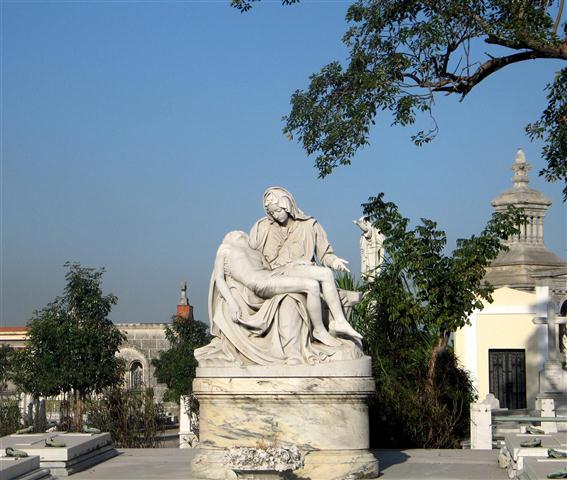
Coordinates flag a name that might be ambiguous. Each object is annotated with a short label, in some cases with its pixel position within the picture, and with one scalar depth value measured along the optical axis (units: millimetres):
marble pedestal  10312
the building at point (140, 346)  41594
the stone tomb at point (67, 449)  10945
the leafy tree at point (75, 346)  23828
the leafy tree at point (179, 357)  33812
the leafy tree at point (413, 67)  13297
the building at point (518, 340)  25547
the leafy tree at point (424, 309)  15295
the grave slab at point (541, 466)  8656
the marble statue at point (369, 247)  23828
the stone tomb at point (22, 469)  9406
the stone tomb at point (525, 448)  10023
